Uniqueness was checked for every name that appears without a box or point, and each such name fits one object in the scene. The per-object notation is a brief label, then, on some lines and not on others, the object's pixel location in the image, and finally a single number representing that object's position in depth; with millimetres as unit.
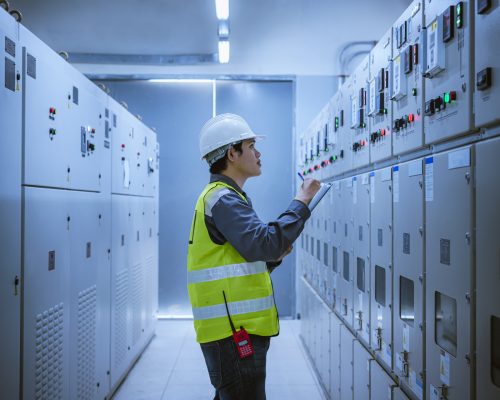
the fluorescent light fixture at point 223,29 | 5682
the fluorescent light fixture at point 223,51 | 6219
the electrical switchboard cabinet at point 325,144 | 4199
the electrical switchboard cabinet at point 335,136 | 3868
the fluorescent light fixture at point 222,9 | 5125
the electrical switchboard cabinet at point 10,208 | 2279
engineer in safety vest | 2086
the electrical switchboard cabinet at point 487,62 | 1568
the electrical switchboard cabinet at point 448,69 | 1753
